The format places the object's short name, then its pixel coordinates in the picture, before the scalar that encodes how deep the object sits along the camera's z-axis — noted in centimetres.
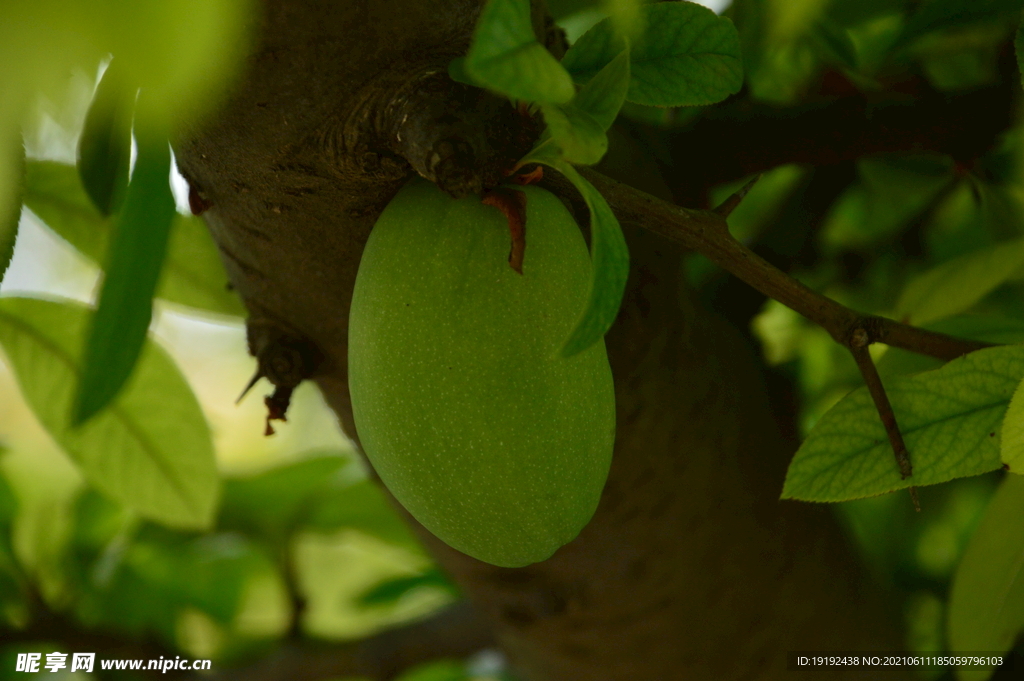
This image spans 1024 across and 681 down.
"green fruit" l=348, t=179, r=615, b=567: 72
